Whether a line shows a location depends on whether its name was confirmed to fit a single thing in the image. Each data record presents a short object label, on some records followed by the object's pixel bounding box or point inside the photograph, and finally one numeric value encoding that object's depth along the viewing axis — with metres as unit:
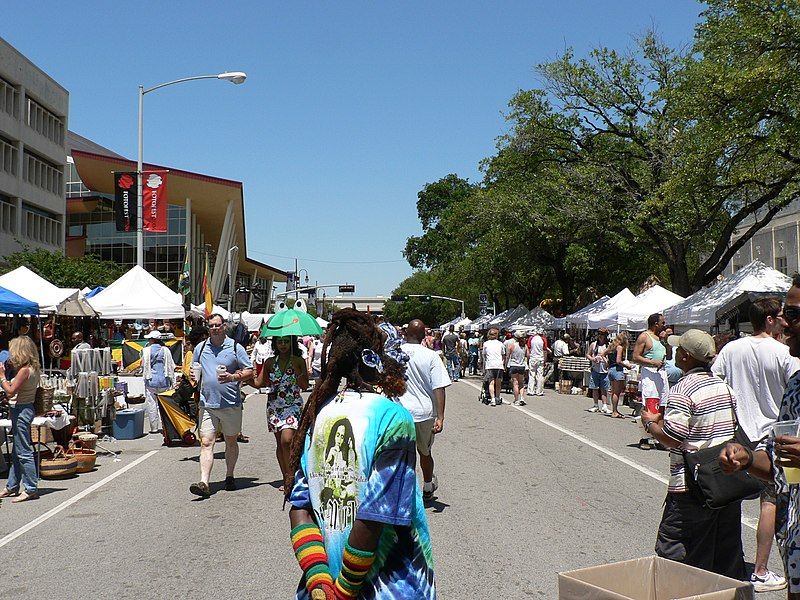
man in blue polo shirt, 8.88
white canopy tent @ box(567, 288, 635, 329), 24.06
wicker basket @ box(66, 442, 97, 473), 10.66
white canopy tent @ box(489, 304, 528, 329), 39.12
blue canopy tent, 15.16
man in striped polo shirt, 4.63
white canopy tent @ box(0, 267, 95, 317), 17.77
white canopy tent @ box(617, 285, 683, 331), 23.30
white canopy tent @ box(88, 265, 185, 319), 19.95
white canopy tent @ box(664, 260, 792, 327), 17.89
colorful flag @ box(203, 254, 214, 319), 16.50
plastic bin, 14.05
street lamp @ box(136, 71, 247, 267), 23.94
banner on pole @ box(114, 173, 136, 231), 24.41
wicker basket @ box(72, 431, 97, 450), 11.29
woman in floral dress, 8.52
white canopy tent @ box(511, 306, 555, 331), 36.41
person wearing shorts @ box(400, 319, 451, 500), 8.00
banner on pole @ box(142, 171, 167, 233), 24.69
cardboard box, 2.91
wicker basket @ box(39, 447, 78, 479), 10.23
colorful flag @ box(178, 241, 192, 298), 21.75
